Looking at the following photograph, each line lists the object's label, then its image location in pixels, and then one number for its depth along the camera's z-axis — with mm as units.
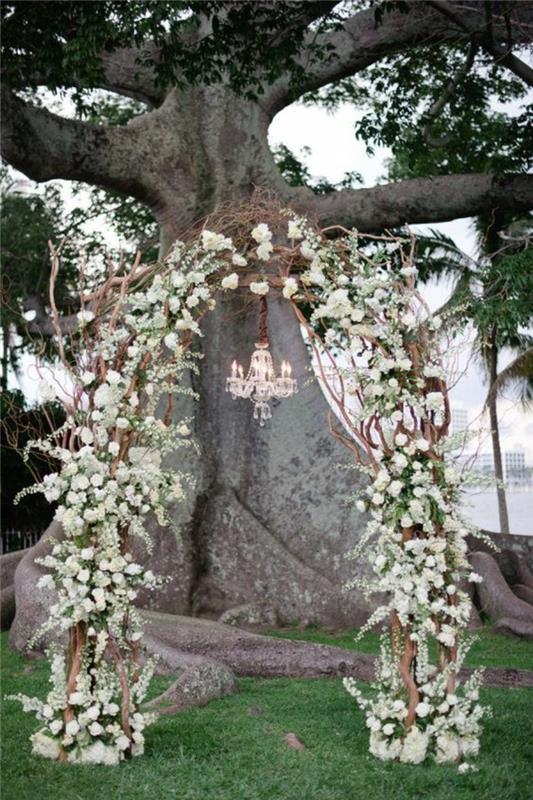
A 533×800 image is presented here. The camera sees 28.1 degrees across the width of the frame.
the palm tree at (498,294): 9328
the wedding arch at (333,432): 5668
